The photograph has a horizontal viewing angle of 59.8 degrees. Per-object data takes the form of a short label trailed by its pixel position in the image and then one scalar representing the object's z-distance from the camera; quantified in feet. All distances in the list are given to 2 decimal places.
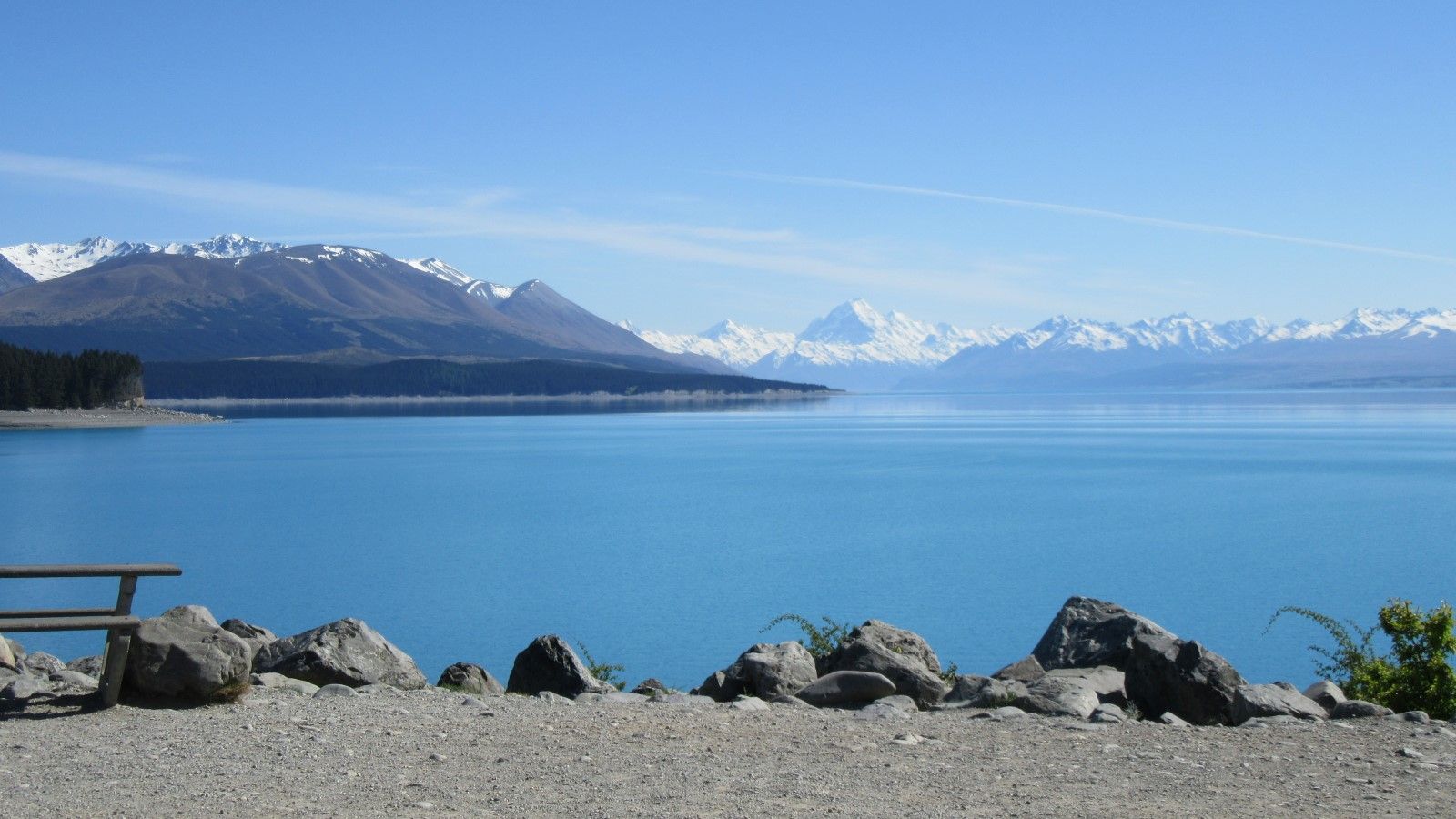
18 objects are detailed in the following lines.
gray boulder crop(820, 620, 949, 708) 32.48
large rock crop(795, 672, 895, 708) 31.65
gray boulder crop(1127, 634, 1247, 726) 29.89
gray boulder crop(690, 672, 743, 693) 33.63
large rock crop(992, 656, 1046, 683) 36.03
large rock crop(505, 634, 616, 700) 34.86
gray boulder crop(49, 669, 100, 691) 30.12
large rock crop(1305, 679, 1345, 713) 30.40
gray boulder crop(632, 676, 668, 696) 35.73
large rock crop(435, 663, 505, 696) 34.14
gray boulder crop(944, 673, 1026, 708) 30.17
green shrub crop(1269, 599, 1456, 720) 30.35
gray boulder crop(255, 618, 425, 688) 33.22
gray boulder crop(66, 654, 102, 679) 36.65
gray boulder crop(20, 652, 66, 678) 35.39
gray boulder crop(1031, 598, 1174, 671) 37.96
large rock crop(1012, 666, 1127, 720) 29.19
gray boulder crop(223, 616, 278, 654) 39.96
